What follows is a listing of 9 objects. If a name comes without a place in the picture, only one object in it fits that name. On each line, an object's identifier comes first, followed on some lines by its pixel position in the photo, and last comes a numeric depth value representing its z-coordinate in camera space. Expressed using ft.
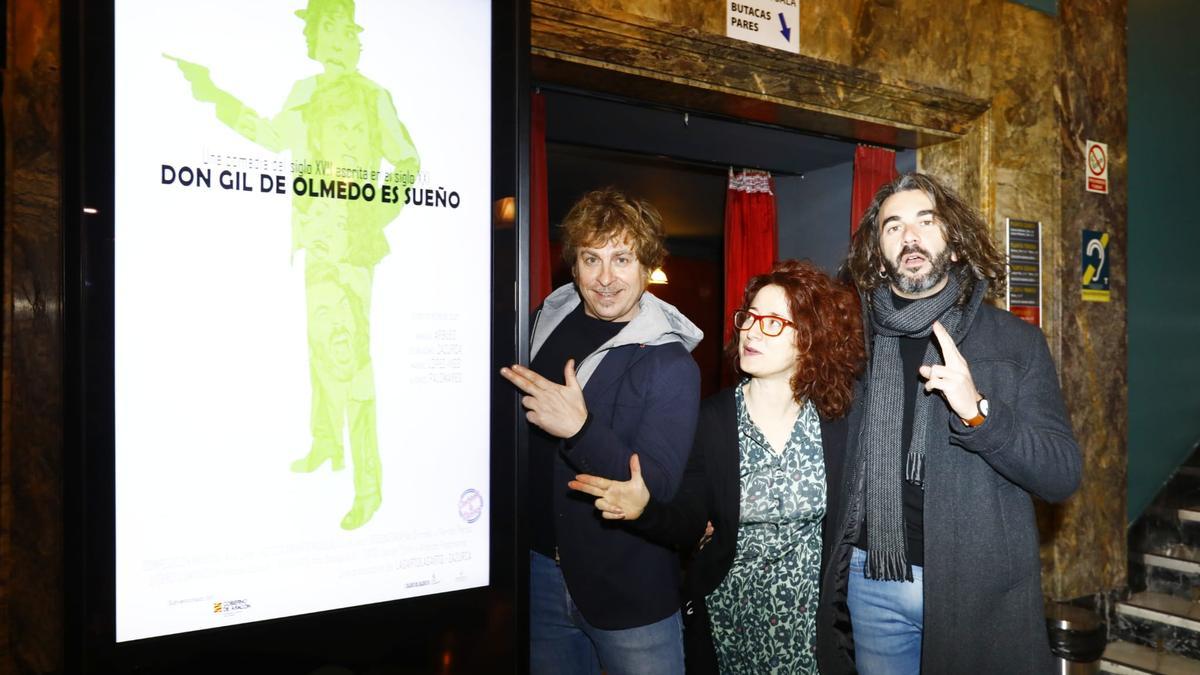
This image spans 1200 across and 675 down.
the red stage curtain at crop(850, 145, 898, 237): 15.48
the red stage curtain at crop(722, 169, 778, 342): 18.99
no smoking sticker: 12.96
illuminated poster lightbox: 3.64
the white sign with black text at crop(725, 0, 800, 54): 9.23
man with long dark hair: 5.48
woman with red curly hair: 6.12
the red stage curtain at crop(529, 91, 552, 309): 12.05
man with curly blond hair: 5.76
